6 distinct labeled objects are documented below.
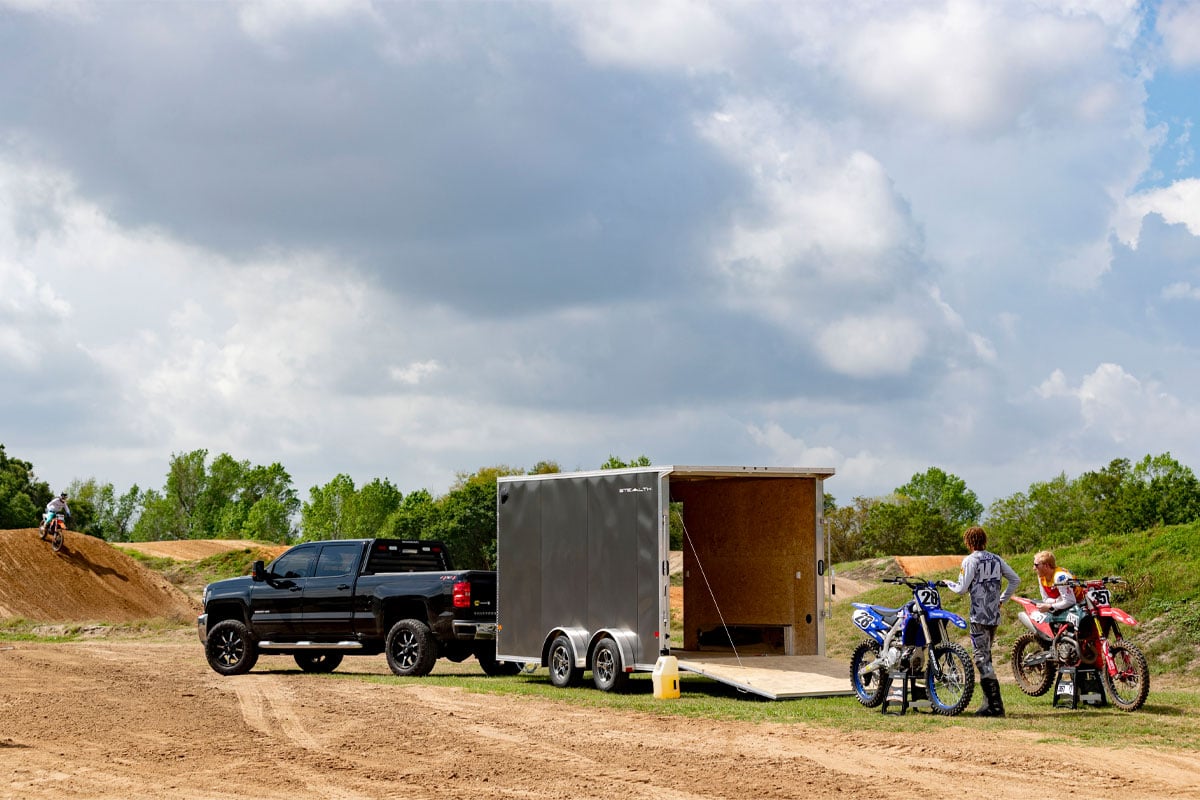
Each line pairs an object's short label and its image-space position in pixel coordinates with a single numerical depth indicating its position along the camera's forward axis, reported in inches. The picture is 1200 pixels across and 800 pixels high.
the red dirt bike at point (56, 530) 1679.4
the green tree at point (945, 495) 4699.8
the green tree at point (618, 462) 3784.5
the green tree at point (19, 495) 3511.3
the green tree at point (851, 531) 3646.7
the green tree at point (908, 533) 3489.2
